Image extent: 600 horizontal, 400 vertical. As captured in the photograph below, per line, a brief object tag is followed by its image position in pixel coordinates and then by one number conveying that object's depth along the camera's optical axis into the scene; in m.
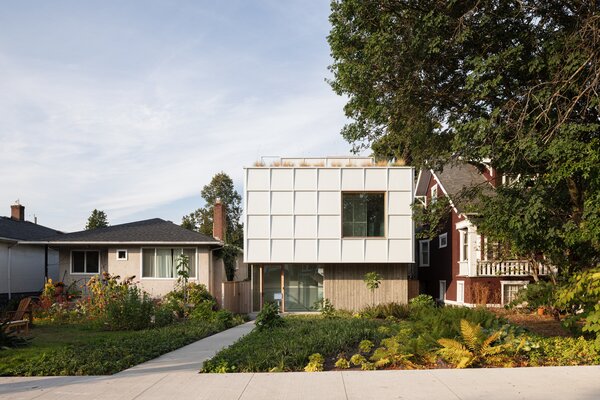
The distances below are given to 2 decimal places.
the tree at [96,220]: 47.66
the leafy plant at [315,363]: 9.21
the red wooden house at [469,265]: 24.00
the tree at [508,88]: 12.01
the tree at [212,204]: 52.56
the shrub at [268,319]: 14.67
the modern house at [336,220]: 23.50
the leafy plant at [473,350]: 9.34
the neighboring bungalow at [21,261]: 24.75
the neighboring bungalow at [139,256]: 24.88
